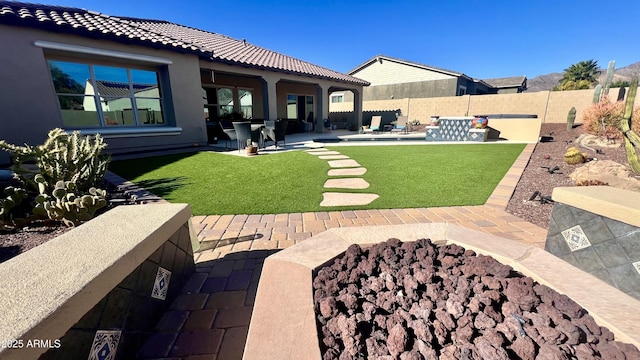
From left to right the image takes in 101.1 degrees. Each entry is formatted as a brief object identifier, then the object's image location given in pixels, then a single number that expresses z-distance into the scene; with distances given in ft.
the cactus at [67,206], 8.36
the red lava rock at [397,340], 3.33
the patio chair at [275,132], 29.66
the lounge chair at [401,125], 53.36
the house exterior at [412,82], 79.51
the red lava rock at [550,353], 2.98
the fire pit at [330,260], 3.20
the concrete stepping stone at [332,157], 23.61
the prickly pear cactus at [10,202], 8.52
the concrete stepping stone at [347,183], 14.88
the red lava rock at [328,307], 3.92
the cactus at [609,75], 50.11
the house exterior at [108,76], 21.06
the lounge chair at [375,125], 55.21
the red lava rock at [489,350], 3.07
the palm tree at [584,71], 106.42
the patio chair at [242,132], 27.02
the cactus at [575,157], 19.38
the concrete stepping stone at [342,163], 20.59
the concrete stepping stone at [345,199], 12.12
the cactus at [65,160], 9.90
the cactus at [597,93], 48.96
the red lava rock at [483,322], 3.62
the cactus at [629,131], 9.91
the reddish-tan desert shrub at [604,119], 26.00
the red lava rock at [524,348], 3.11
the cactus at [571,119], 42.14
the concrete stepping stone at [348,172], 17.72
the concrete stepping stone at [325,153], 26.63
